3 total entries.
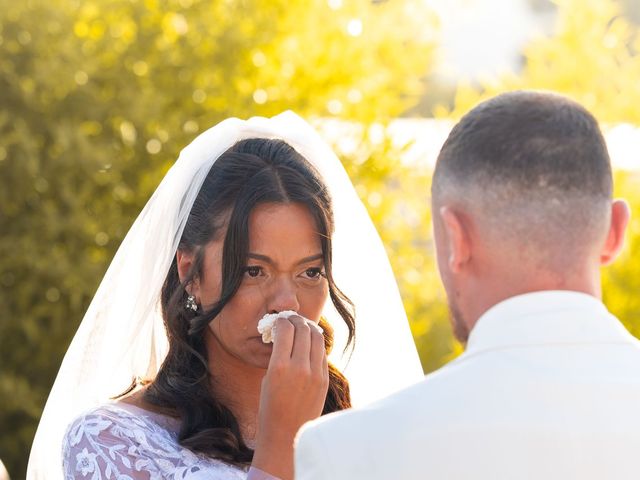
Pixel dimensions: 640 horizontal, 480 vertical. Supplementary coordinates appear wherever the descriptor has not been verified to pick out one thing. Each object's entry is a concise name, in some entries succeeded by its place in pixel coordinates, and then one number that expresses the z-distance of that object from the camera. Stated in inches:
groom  72.2
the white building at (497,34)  804.6
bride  122.5
